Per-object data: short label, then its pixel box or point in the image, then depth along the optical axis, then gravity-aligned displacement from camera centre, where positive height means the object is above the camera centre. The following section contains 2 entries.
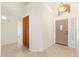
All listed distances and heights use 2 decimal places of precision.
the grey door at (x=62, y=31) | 2.68 -0.21
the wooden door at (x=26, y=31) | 2.66 -0.15
